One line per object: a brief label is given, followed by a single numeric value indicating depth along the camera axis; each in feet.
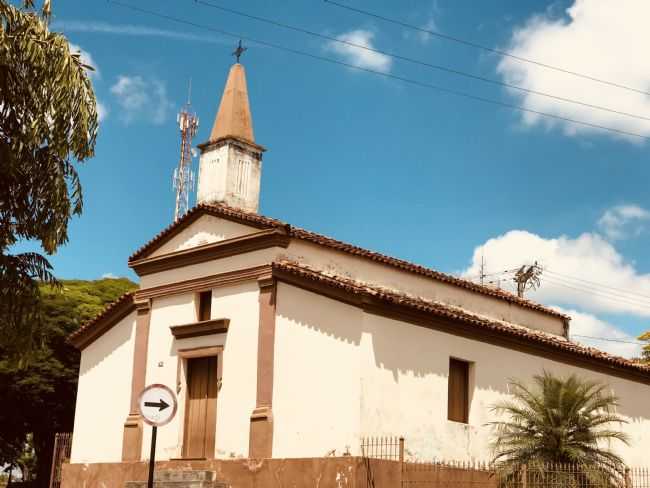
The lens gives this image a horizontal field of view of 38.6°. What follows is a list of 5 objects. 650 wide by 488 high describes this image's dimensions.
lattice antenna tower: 138.92
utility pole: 152.15
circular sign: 40.81
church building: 60.39
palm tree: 59.16
